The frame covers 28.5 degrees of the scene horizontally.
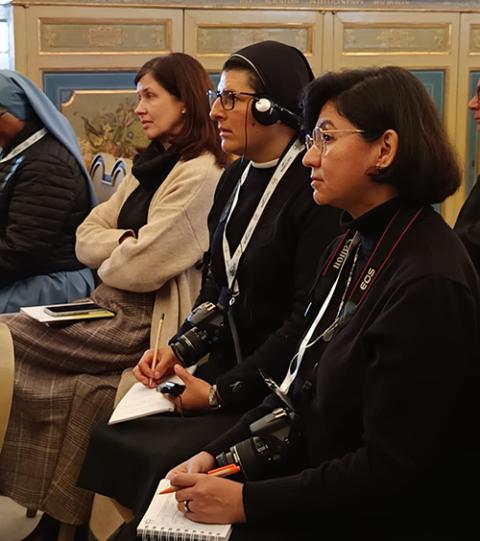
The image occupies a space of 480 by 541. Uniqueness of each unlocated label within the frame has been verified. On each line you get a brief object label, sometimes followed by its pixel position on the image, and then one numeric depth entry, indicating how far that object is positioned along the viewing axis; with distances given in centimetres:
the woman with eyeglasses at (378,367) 136
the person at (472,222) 219
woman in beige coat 254
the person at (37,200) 301
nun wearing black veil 198
